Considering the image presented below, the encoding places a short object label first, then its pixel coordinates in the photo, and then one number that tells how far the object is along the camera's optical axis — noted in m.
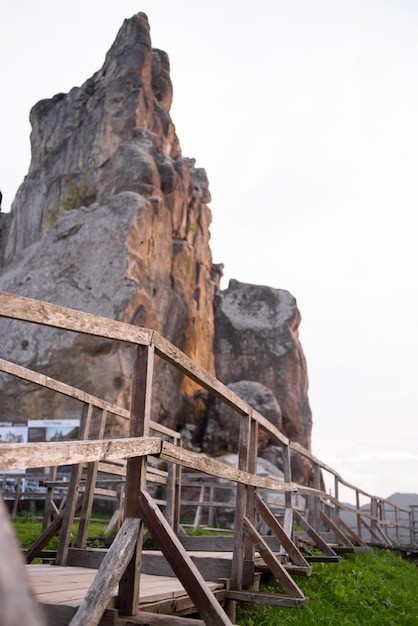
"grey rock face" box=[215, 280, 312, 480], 34.41
